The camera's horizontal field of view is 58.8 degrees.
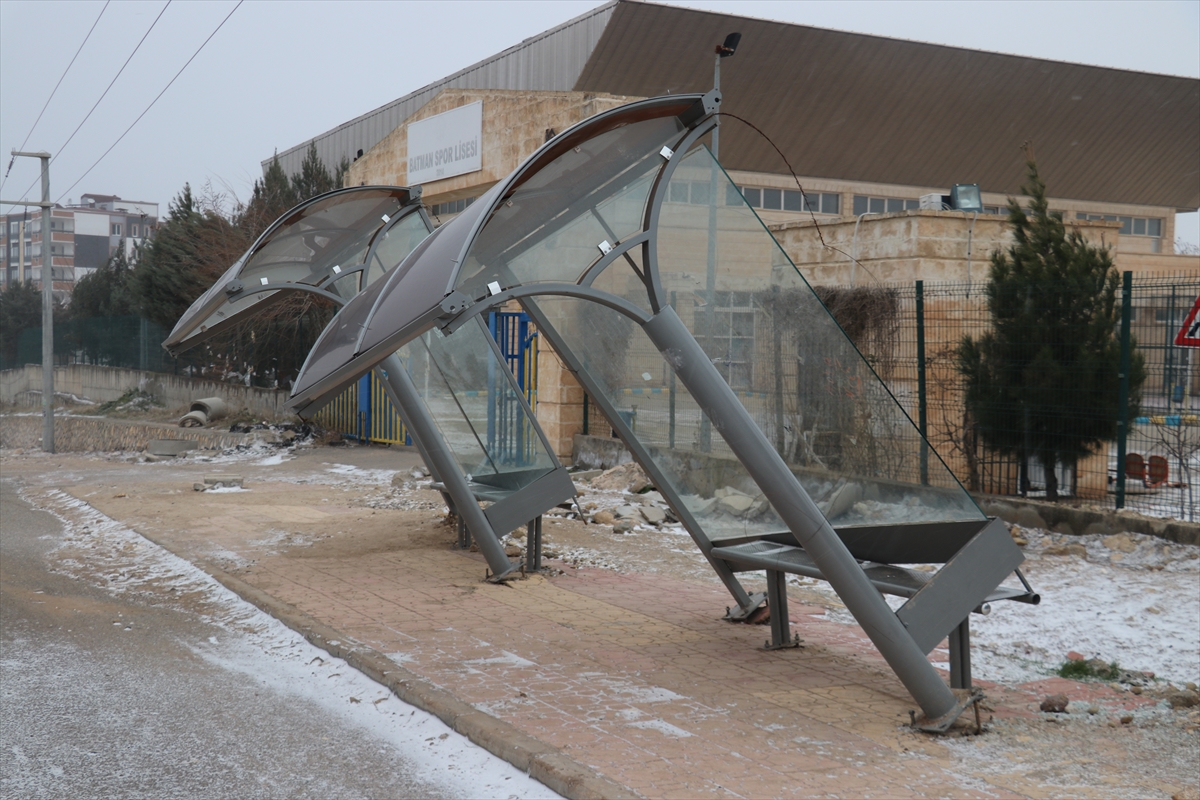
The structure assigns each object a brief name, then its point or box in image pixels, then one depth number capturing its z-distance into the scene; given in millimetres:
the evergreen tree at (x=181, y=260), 27734
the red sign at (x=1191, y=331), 8781
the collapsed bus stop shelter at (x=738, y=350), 4590
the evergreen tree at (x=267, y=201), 27719
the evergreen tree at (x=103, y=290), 44000
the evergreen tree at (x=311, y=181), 31062
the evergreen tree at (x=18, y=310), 60594
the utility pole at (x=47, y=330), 23656
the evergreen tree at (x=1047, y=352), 10008
